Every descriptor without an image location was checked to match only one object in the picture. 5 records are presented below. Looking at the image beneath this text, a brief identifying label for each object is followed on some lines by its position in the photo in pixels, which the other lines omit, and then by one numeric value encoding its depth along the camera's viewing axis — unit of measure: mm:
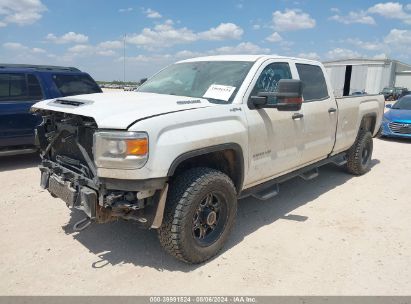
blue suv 6383
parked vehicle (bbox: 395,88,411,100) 32844
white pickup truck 2762
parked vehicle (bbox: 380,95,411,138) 10281
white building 37569
